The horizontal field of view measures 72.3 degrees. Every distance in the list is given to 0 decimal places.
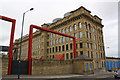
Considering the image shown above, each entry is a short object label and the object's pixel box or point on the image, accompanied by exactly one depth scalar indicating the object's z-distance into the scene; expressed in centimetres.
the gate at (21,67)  1440
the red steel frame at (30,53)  1518
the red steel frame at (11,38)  1405
